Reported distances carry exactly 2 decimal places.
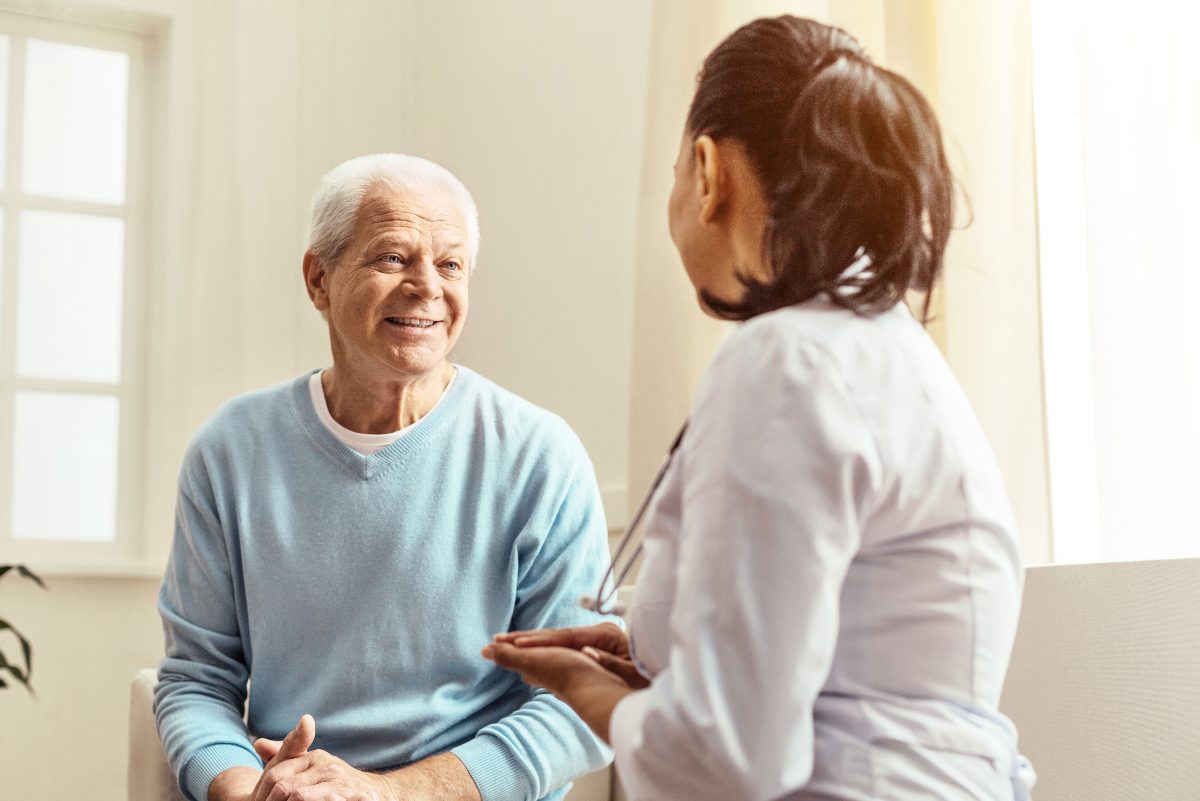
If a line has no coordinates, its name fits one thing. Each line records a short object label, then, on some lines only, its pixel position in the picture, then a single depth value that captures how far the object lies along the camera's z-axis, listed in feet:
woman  2.42
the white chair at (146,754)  5.75
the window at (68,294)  10.93
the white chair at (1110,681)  3.96
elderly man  5.21
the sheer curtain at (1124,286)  5.06
